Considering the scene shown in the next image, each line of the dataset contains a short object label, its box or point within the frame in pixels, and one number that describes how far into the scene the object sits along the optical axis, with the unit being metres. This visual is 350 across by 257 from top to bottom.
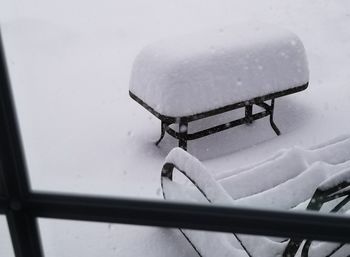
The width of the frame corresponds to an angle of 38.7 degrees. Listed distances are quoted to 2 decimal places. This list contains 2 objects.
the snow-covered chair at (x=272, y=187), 2.37
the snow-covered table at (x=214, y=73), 4.04
